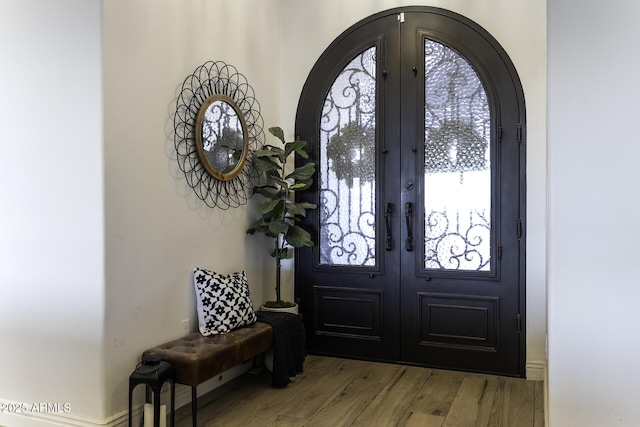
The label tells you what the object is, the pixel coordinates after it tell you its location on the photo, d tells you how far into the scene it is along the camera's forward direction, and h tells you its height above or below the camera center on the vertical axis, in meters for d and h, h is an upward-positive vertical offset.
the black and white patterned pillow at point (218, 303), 2.96 -0.63
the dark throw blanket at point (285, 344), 3.22 -0.98
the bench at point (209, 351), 2.49 -0.82
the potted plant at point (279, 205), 3.60 -0.02
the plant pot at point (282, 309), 3.63 -0.80
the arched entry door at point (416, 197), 3.52 +0.04
